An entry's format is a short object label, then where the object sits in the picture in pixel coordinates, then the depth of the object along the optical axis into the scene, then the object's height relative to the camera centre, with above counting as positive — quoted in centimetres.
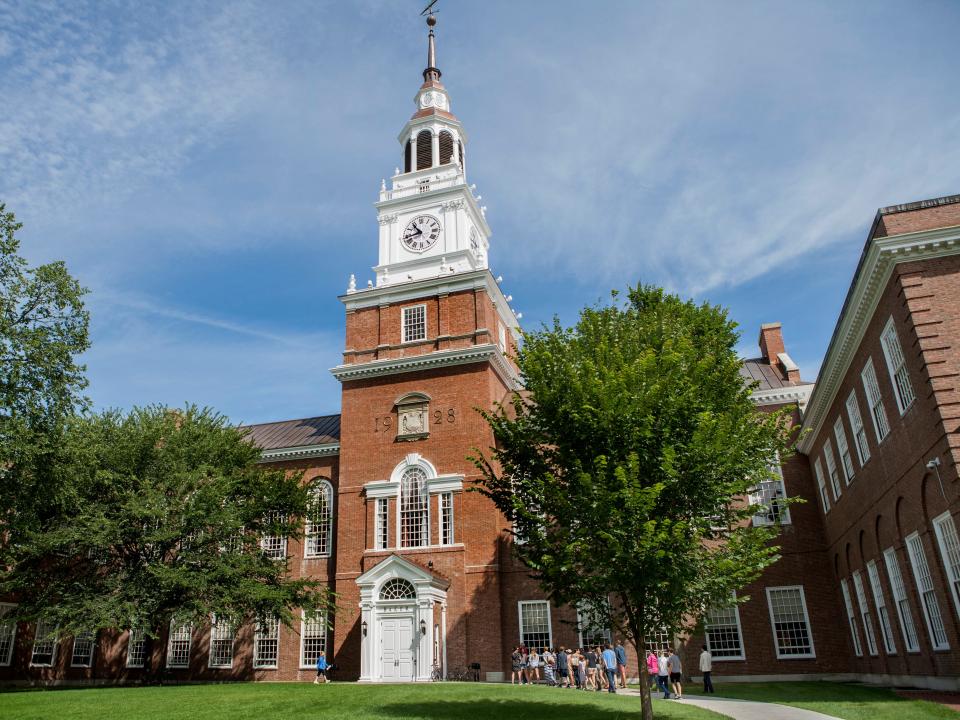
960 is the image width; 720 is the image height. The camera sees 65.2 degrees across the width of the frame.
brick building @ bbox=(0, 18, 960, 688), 1717 +500
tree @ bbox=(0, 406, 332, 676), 2708 +468
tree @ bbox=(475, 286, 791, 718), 1477 +343
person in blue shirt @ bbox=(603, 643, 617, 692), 2302 -42
